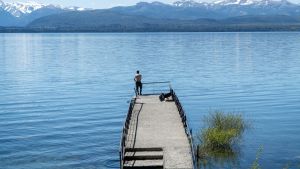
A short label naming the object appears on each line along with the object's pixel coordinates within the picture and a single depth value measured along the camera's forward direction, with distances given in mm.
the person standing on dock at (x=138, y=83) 59094
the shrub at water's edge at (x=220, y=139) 42562
